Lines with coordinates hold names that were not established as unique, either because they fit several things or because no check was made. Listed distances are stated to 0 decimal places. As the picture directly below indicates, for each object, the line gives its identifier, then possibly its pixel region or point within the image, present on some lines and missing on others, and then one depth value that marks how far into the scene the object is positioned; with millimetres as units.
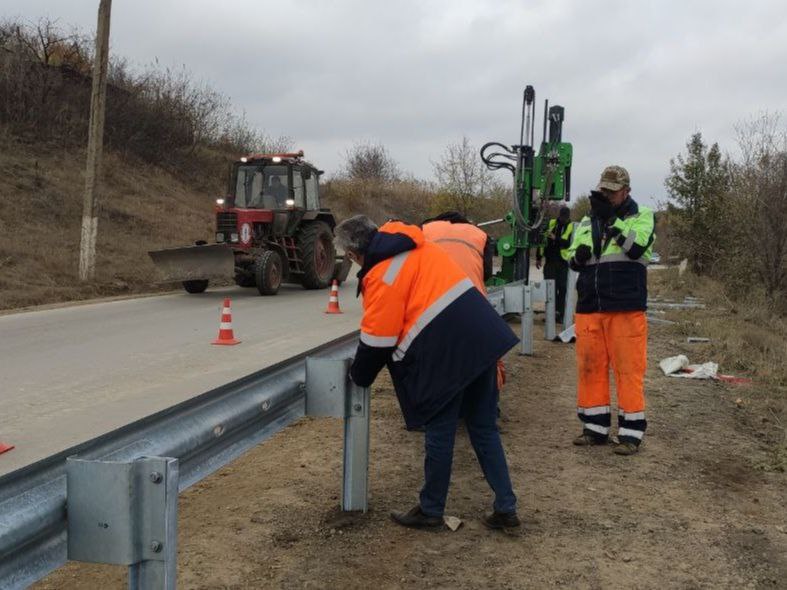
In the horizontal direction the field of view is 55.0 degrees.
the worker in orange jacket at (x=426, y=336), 3457
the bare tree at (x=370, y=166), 50269
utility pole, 15086
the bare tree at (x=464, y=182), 31578
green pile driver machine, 10422
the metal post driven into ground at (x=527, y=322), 7820
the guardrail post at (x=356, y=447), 3713
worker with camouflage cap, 5012
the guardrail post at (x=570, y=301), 9812
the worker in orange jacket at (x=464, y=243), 4934
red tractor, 13727
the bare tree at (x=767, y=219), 16062
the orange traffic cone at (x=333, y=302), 12414
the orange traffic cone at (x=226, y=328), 9016
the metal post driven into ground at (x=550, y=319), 9203
